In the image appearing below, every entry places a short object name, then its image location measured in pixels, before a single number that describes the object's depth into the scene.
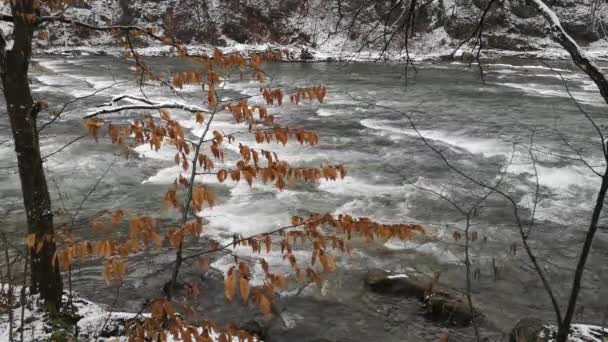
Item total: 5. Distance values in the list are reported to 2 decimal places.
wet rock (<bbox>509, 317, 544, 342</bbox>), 4.45
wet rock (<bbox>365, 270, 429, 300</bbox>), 6.10
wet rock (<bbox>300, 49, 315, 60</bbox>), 31.13
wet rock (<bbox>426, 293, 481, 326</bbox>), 5.55
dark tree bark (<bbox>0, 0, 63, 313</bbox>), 3.75
